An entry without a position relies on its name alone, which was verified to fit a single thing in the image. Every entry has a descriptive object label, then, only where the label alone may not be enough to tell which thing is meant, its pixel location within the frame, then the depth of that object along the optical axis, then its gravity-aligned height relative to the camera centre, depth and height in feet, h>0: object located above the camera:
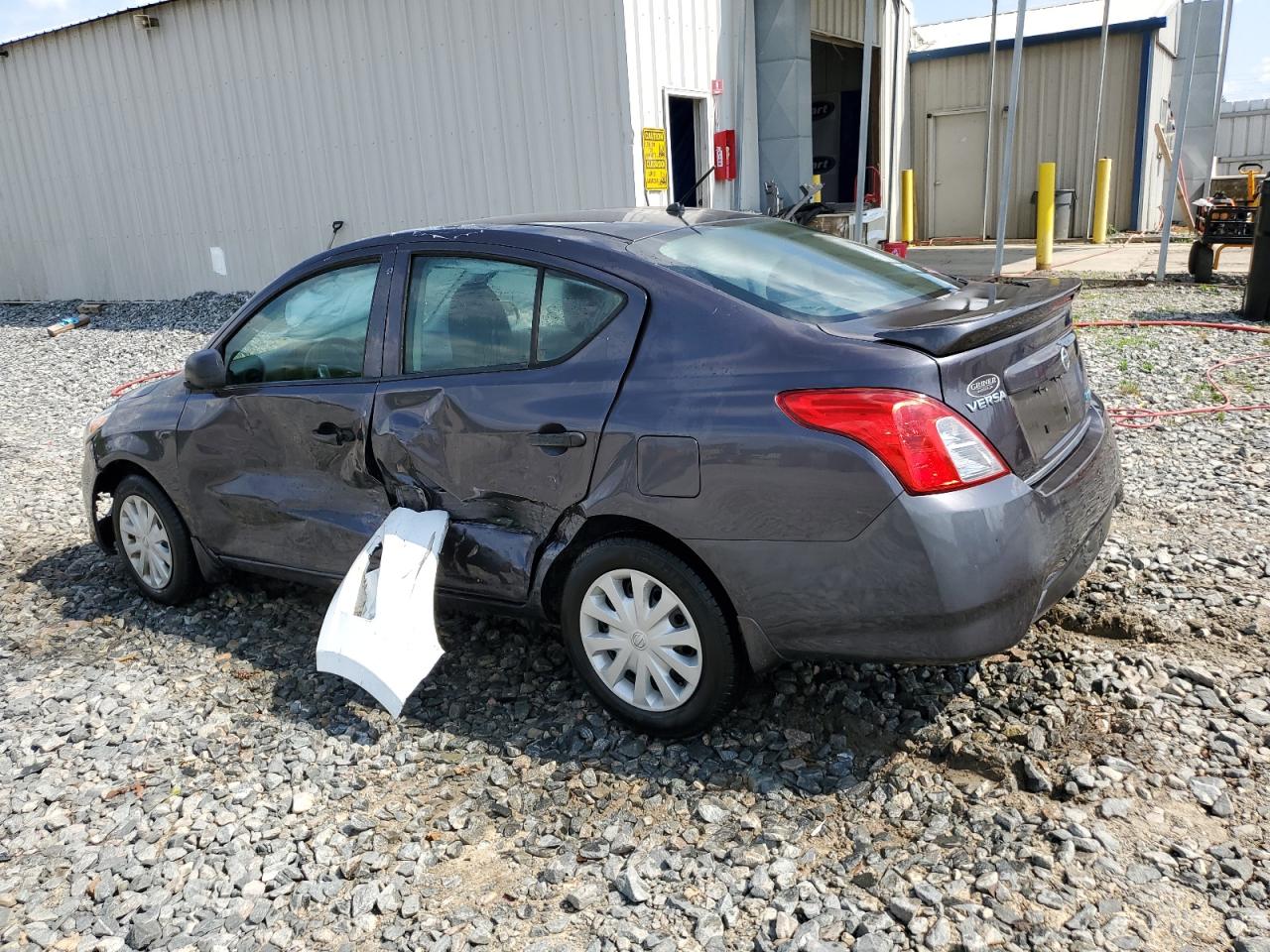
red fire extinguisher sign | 40.09 +0.18
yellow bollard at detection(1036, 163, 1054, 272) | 45.93 -3.22
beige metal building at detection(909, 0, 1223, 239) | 60.85 +1.71
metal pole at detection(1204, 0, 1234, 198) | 41.01 +3.50
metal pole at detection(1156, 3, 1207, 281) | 36.73 -1.91
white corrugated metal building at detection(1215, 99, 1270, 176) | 83.71 -0.49
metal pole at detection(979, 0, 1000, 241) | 49.78 -0.14
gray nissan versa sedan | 9.05 -2.68
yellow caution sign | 36.32 +0.03
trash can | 60.59 -4.11
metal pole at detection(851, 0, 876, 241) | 33.17 +0.46
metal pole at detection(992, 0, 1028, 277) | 33.01 -0.17
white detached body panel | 11.07 -4.66
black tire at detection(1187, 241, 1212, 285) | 39.42 -4.92
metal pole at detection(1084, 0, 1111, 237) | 52.22 +0.85
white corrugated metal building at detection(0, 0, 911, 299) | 36.58 +2.49
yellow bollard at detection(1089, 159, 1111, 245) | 58.03 -3.36
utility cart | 38.01 -3.57
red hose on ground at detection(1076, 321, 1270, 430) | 21.40 -5.72
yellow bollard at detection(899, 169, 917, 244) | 60.34 -3.31
